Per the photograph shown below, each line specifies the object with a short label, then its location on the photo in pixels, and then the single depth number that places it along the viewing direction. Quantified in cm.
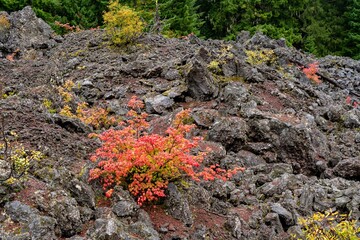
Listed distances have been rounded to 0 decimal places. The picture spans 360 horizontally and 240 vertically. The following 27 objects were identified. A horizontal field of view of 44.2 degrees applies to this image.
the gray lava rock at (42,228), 624
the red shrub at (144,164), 792
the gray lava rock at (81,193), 755
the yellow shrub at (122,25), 2161
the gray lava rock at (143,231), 710
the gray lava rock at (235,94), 1526
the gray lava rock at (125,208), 754
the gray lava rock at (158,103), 1546
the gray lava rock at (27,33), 2428
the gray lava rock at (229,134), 1248
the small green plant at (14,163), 706
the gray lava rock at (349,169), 1186
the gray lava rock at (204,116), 1398
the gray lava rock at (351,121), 1703
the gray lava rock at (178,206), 811
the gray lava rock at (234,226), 818
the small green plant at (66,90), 1466
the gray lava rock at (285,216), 882
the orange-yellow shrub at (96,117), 1352
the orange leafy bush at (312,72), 2408
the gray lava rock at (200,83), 1614
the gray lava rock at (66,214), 681
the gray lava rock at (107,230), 661
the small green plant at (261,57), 2128
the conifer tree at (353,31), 4516
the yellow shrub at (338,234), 632
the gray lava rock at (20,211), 646
